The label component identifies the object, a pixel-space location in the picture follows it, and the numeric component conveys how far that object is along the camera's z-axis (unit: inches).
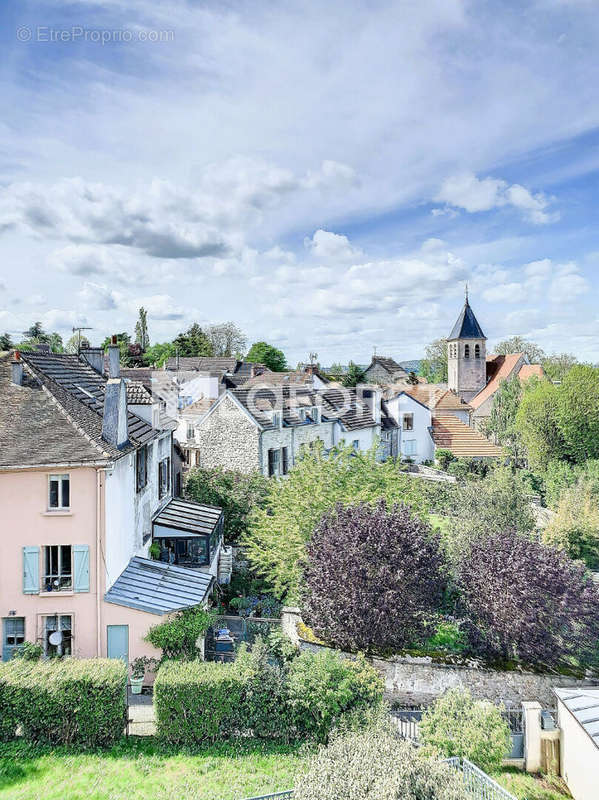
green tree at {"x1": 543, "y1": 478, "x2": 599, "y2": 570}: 1090.7
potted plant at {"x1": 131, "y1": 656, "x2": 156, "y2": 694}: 647.8
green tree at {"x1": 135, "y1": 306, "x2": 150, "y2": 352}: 4763.8
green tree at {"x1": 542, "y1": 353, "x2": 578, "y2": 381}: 3176.7
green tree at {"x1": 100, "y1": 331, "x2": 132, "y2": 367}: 3567.9
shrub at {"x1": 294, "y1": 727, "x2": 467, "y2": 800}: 374.4
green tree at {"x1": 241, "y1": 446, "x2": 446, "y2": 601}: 856.9
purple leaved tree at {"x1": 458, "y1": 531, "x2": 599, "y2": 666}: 670.5
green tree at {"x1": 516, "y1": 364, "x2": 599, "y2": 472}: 1587.1
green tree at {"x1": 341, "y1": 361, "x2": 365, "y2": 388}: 2475.4
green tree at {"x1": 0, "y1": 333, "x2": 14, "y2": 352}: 3539.4
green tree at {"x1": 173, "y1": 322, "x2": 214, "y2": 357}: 3944.4
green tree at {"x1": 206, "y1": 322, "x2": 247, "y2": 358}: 4424.2
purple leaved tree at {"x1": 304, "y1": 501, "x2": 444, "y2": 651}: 664.4
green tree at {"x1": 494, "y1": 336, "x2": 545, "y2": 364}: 3654.0
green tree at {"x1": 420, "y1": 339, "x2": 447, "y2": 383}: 4158.5
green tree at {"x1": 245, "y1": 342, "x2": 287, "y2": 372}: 3937.0
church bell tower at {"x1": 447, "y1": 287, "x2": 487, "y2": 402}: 2960.1
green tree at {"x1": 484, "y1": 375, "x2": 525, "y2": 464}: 1977.1
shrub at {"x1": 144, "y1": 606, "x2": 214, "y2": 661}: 658.8
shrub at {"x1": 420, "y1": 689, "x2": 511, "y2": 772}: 514.3
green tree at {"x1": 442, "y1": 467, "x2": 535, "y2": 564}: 972.6
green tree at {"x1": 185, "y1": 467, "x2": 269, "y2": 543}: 1148.5
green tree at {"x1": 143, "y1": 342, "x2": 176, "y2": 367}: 3928.6
